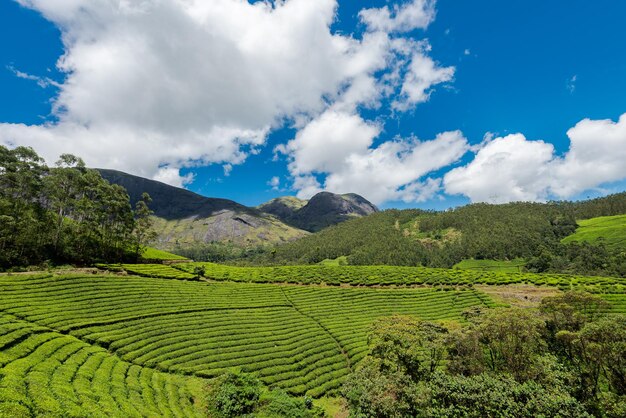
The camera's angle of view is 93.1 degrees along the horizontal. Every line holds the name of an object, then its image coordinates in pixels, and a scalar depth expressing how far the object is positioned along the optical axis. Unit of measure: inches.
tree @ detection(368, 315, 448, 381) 997.2
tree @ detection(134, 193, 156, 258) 3368.6
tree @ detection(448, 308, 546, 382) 1021.5
